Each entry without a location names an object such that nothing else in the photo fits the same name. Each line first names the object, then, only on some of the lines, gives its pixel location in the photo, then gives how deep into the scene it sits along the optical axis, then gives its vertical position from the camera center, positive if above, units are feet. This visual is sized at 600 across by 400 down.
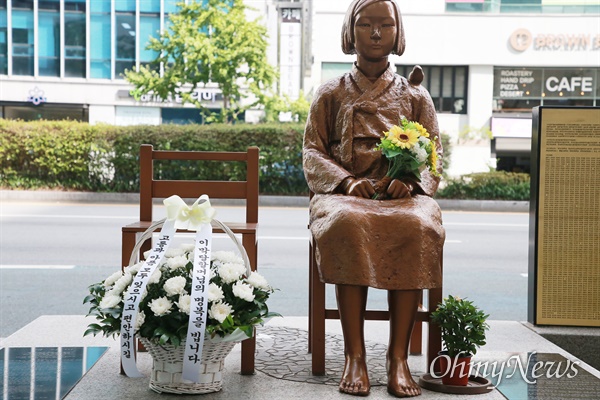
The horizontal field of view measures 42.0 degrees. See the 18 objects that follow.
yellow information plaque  16.93 -1.13
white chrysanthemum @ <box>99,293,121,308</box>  11.46 -2.09
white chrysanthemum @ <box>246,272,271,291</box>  12.04 -1.85
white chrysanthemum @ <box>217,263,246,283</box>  11.82 -1.68
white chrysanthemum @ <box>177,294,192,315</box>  11.18 -2.05
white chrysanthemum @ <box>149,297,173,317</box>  11.19 -2.10
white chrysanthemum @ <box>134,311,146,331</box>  11.28 -2.31
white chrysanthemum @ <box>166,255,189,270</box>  11.94 -1.56
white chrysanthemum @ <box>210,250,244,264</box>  12.42 -1.54
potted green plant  12.32 -2.76
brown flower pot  12.29 -3.25
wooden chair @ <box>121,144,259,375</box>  14.15 -0.47
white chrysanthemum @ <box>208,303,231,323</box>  11.25 -2.17
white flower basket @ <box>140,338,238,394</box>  11.48 -3.10
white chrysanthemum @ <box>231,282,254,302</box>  11.57 -1.93
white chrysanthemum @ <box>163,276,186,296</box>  11.42 -1.84
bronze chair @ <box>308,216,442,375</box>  13.16 -2.63
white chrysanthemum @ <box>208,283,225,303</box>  11.35 -1.93
